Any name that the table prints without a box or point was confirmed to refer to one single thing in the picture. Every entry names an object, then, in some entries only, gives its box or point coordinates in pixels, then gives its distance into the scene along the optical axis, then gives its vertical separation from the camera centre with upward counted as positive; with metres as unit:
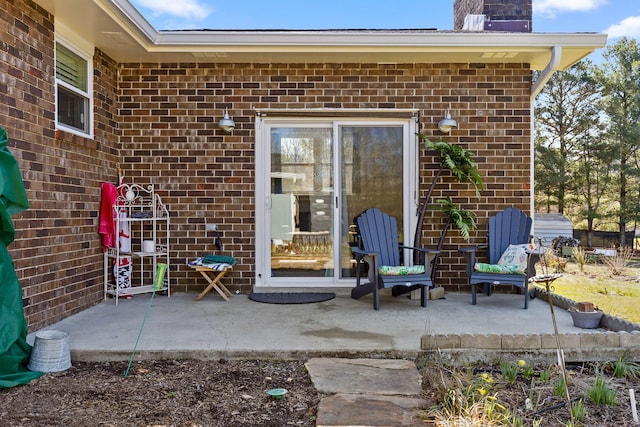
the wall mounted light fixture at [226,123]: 5.38 +0.88
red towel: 5.03 -0.09
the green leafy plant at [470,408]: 2.33 -0.98
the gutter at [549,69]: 5.02 +1.41
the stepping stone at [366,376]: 2.82 -1.01
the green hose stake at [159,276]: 5.16 -0.73
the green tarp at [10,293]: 3.02 -0.55
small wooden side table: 5.02 -0.77
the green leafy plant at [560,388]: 2.78 -1.00
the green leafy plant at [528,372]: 3.13 -1.02
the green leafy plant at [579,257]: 9.31 -0.93
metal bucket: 3.15 -0.94
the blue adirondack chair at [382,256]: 4.63 -0.49
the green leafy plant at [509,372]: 3.01 -1.00
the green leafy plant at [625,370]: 3.17 -1.03
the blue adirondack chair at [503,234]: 5.12 -0.28
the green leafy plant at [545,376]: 3.00 -1.01
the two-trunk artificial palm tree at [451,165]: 5.11 +0.43
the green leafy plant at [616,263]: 8.62 -1.00
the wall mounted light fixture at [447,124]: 5.35 +0.88
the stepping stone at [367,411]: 2.43 -1.03
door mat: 5.04 -0.94
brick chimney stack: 6.49 +2.63
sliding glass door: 5.59 +0.17
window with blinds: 4.43 +1.05
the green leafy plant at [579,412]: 2.46 -1.00
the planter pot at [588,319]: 3.88 -0.86
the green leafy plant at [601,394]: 2.67 -0.99
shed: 11.84 -0.48
